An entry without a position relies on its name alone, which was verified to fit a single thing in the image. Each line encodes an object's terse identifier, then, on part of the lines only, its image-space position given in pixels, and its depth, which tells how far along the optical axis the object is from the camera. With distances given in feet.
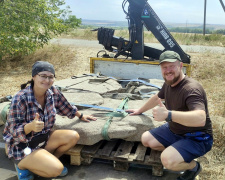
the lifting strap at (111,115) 10.36
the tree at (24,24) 26.89
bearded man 8.43
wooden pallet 10.03
